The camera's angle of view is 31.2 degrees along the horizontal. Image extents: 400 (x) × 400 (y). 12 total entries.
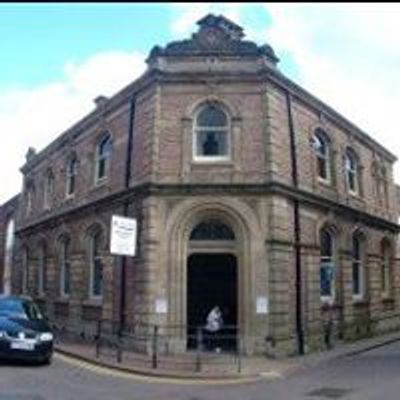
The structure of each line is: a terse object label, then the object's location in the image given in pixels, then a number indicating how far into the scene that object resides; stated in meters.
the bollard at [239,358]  16.94
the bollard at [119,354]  17.56
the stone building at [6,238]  38.06
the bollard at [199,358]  16.29
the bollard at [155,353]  17.06
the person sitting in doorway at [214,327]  19.61
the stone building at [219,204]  20.23
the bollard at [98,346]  18.39
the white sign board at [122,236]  16.89
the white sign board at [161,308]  19.88
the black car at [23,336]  15.59
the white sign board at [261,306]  19.94
